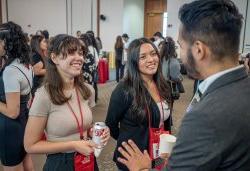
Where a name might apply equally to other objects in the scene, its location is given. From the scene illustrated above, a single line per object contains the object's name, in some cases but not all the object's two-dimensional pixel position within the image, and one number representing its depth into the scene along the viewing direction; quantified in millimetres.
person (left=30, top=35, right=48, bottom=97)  3570
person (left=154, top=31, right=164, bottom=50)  8477
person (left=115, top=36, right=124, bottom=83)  8508
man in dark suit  797
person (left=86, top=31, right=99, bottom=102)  5296
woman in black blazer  1884
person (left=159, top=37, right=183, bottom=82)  4355
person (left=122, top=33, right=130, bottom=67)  9731
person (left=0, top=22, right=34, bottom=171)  1919
